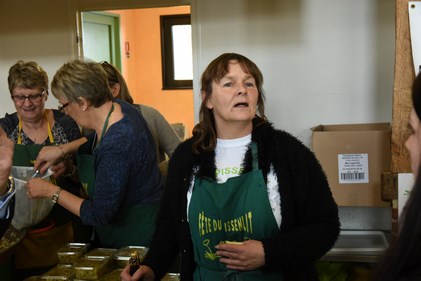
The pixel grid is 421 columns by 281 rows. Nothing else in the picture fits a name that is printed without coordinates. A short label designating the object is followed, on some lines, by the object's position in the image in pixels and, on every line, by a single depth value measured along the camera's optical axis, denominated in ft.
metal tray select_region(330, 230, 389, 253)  8.20
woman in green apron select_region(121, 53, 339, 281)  4.75
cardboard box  7.95
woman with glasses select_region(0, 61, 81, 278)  7.09
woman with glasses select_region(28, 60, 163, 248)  5.93
